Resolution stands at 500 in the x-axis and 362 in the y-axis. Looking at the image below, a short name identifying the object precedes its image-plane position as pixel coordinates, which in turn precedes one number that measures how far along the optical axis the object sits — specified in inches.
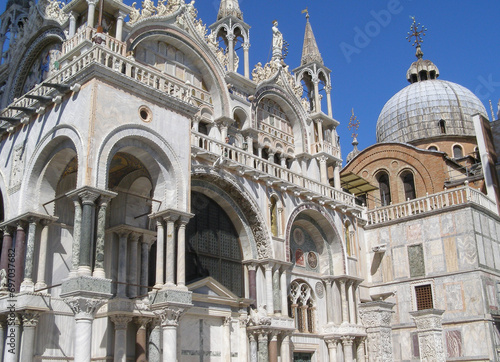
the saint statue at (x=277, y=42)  1003.0
